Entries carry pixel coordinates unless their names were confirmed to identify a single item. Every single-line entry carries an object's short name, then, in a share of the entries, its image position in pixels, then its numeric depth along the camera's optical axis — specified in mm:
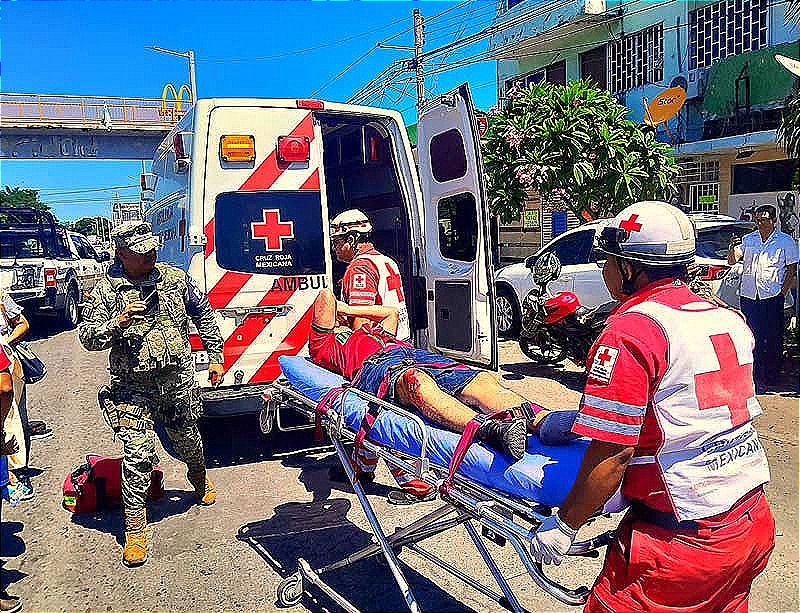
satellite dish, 17969
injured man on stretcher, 2673
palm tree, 8695
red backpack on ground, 4633
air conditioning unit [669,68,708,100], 18203
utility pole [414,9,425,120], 19469
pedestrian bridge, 25770
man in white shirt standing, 7223
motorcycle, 7844
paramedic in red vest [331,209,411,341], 4660
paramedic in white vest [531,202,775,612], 1887
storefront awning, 15234
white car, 8070
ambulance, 5227
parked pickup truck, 11719
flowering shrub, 11188
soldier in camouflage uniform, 4023
